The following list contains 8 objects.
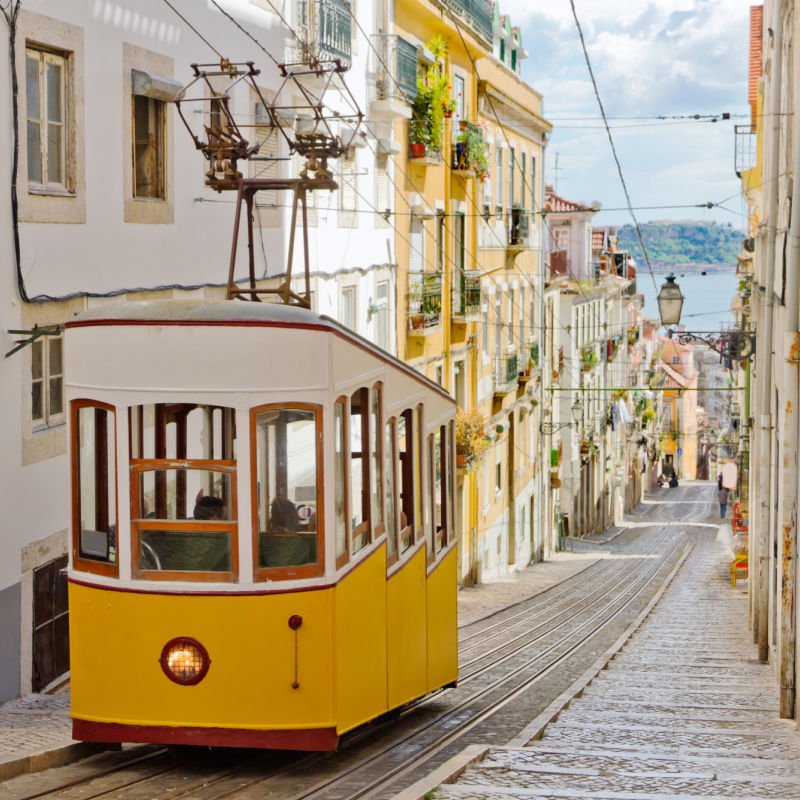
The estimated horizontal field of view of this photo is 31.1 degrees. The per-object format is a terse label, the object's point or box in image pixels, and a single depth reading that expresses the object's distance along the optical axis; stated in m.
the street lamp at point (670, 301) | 20.70
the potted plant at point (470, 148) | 28.44
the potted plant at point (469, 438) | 26.12
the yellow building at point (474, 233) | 25.55
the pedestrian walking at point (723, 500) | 64.94
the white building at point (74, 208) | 11.27
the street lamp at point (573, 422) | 41.44
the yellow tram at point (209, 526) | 7.82
